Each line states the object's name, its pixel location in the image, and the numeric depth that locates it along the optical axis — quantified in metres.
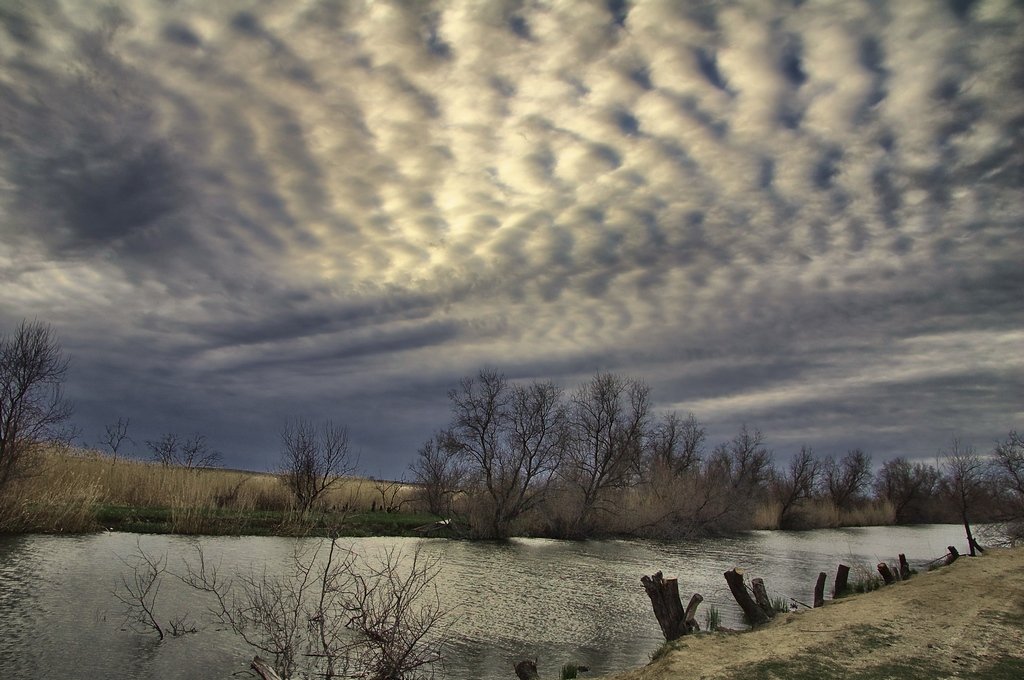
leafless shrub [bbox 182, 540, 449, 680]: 8.87
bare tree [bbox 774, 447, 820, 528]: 63.47
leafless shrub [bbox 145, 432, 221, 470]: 48.21
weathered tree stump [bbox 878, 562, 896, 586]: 21.34
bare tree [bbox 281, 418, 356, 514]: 36.69
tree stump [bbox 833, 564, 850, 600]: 20.19
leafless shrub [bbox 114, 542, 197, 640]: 12.52
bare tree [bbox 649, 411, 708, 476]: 69.50
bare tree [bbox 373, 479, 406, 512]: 43.81
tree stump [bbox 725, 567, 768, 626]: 14.90
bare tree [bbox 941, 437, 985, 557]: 44.62
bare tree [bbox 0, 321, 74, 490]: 22.50
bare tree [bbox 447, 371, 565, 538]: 41.12
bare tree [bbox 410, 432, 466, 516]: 42.09
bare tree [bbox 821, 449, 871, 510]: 79.31
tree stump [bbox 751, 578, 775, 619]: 15.69
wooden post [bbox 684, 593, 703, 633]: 13.43
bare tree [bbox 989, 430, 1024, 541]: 33.80
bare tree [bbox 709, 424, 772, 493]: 64.19
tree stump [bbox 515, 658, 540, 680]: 10.36
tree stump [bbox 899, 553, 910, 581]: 22.77
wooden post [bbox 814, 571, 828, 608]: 17.74
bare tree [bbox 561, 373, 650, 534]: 46.34
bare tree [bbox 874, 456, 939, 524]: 83.12
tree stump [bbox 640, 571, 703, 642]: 13.02
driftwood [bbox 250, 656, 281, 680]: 8.52
